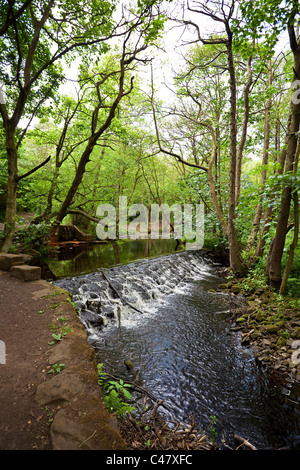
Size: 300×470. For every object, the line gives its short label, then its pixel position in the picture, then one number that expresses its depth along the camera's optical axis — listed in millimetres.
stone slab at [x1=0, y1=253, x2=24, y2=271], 5230
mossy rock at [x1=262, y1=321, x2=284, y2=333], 4453
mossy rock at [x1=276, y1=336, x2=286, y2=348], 4055
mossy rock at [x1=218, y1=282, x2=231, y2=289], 7820
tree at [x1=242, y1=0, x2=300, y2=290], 3887
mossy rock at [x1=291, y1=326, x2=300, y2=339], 4077
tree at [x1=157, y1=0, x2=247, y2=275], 6061
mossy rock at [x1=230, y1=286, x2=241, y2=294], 7324
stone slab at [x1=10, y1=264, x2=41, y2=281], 4758
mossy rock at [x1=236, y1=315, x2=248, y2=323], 5316
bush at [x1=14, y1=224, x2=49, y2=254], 8422
